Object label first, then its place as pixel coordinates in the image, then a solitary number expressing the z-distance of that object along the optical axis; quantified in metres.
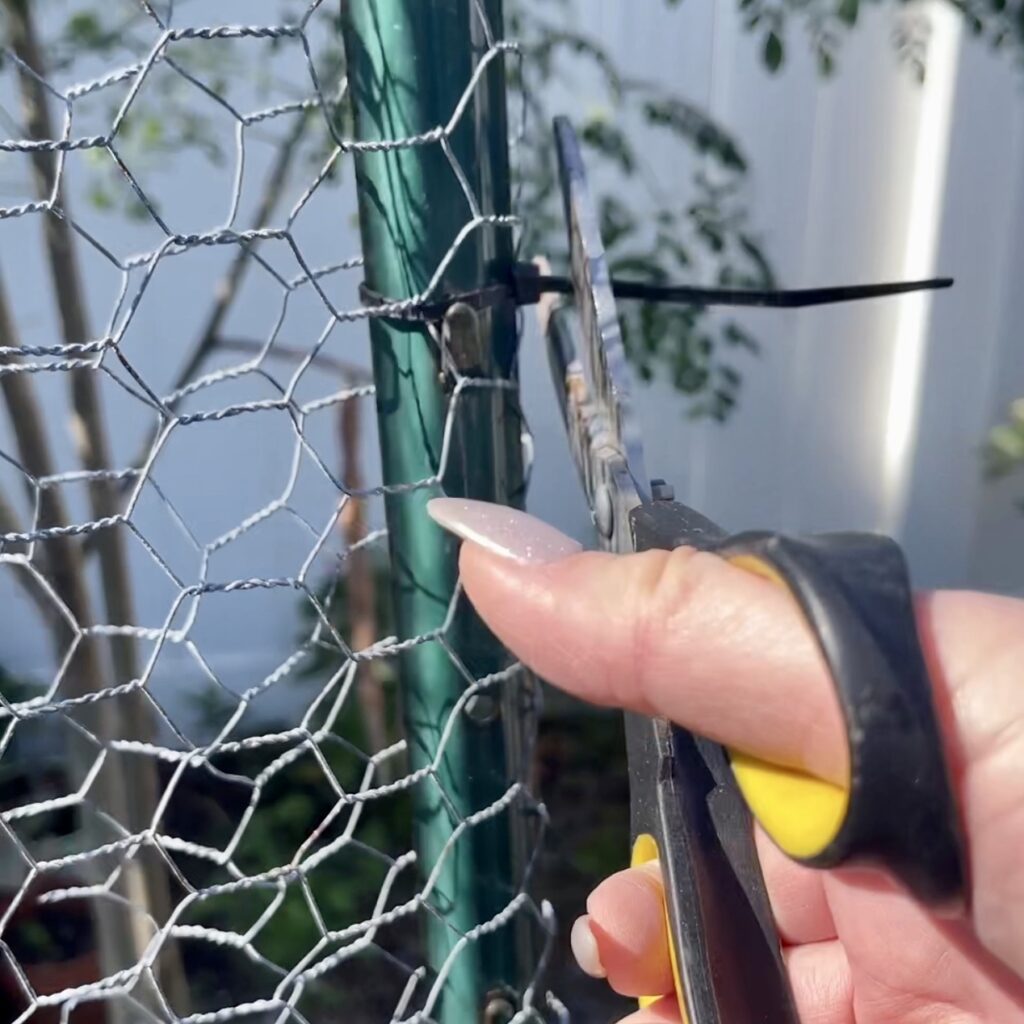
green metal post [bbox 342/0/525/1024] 0.40
